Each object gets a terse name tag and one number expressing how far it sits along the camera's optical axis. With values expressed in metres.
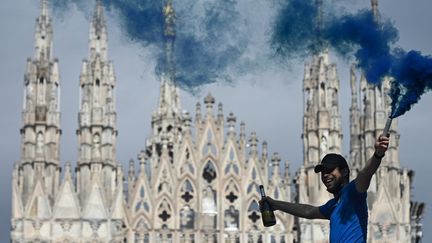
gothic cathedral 49.12
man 11.38
